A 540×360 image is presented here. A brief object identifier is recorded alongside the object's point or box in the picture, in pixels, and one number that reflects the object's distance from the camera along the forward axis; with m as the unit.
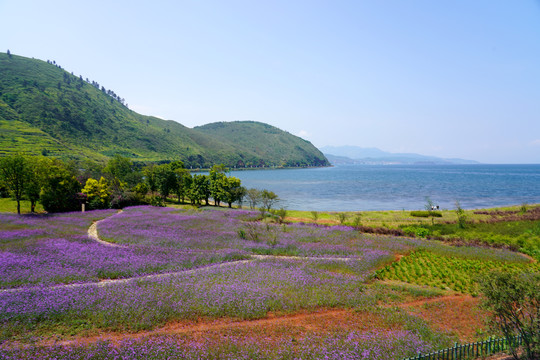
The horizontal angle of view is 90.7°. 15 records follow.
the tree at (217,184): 71.88
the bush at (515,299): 10.62
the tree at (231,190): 71.23
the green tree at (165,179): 74.75
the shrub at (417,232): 40.38
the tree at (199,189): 74.38
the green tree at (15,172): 42.62
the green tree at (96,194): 53.34
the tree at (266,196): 62.72
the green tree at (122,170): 77.62
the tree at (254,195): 67.50
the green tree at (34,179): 45.00
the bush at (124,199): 56.44
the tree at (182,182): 77.56
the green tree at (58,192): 46.44
